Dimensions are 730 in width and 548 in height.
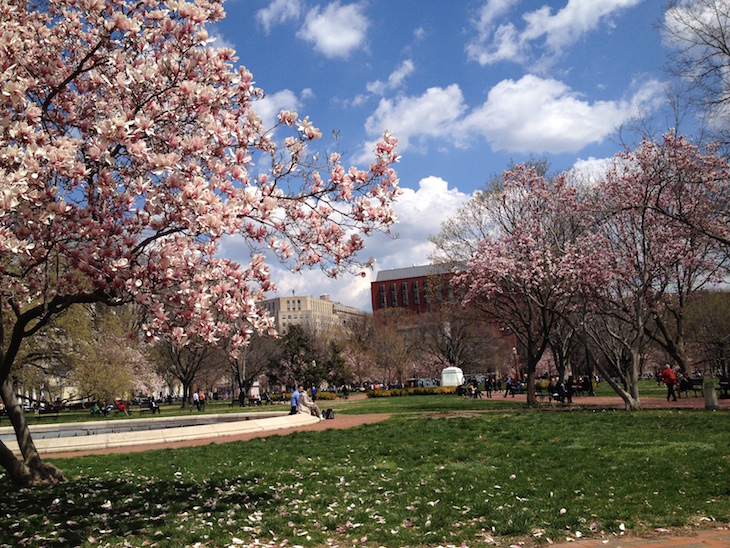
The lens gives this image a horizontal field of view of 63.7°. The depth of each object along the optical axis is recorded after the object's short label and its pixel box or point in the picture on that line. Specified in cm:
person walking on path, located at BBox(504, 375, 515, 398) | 3950
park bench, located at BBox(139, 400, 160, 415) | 4088
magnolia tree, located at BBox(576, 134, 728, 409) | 2097
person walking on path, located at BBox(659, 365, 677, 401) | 2478
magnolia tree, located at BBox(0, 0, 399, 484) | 563
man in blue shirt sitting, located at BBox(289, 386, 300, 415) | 2394
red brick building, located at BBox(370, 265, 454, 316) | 12288
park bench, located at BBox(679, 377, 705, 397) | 2660
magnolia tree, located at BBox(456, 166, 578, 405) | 2389
